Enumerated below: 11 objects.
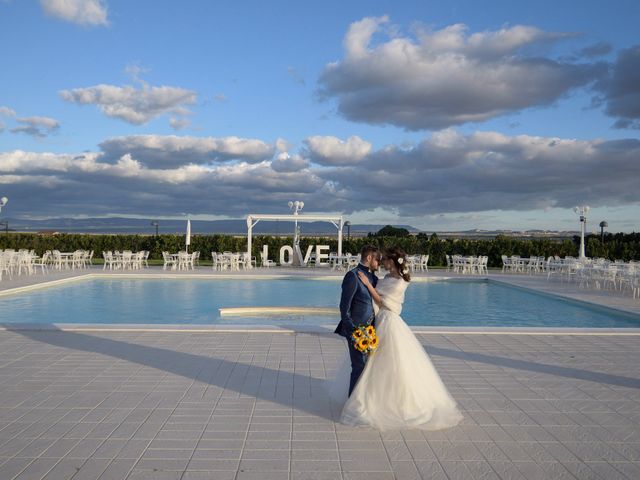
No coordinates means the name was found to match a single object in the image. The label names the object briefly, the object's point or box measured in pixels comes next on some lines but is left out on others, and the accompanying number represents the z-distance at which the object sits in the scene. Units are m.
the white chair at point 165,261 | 20.29
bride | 4.12
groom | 4.22
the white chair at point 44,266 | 18.67
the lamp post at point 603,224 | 24.86
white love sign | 22.64
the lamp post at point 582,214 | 21.60
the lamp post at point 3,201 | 22.59
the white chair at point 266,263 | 22.81
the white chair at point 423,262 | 20.88
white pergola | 22.38
